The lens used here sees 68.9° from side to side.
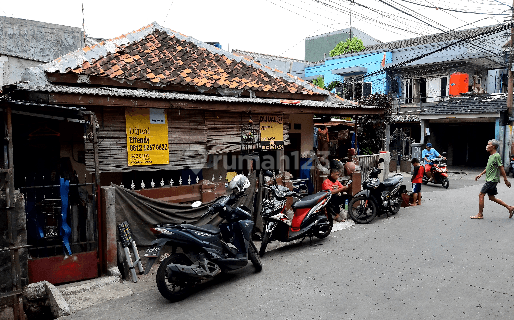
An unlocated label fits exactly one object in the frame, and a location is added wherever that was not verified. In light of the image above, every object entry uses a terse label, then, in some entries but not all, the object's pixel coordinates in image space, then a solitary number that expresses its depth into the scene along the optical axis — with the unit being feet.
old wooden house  20.57
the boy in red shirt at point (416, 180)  34.96
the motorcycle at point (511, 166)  60.41
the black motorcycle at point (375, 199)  30.09
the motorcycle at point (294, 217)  22.52
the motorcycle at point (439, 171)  50.19
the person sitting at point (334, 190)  29.22
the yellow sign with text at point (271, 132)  29.86
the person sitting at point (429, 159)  51.31
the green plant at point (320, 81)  89.45
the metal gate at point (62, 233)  18.11
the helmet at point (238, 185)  19.33
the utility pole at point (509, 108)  60.85
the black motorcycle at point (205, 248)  15.87
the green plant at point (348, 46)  109.60
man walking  29.14
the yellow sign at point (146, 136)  23.16
